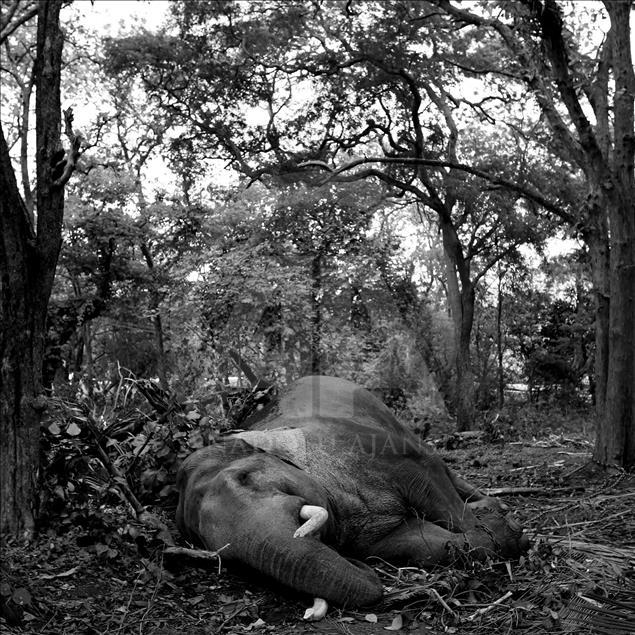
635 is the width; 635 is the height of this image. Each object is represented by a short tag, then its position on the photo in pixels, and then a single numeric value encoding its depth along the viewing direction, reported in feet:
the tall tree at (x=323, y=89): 54.19
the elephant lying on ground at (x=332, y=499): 15.03
